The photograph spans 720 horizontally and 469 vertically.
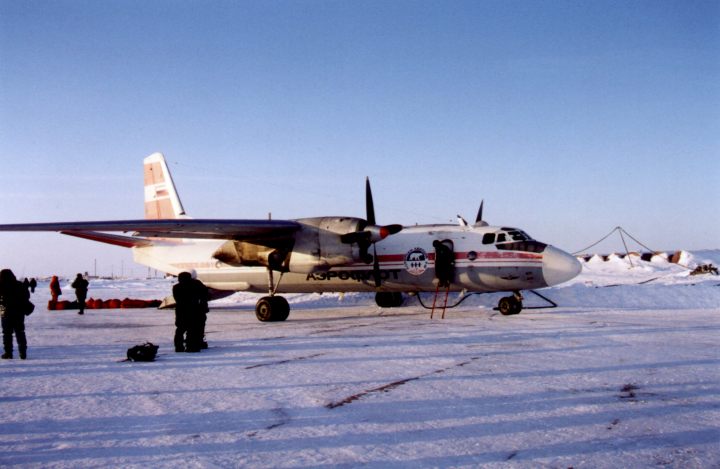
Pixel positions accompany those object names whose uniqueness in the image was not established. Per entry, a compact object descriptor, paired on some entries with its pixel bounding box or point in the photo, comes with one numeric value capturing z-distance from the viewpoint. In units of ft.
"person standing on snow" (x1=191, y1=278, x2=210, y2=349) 35.47
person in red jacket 89.78
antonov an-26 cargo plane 56.80
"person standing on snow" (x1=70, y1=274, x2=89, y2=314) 76.13
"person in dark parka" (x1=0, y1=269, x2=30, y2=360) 33.22
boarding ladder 60.90
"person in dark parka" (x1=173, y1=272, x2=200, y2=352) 35.40
